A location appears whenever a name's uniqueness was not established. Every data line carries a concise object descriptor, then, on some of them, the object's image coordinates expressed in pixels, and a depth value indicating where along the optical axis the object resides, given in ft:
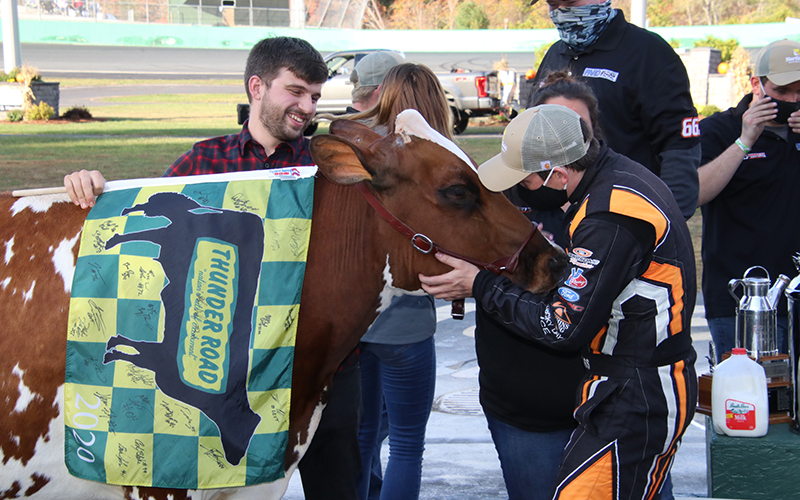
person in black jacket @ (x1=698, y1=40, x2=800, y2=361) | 13.32
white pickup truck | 69.97
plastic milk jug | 10.79
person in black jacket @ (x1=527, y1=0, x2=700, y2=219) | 11.49
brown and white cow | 8.25
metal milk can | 11.32
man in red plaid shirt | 10.24
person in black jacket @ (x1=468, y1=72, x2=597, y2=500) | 9.33
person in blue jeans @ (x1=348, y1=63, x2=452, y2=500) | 11.27
